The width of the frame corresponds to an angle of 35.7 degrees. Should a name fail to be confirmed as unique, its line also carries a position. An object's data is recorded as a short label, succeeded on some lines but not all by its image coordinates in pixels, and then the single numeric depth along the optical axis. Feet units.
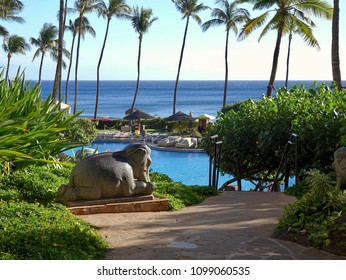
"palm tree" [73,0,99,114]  134.83
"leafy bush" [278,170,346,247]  17.11
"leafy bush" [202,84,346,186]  32.35
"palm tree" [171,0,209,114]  134.21
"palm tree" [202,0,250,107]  135.03
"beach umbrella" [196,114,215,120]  101.47
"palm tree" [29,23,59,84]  157.79
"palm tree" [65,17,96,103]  150.51
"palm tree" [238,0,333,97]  63.36
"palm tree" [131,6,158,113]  142.31
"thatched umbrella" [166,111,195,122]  101.15
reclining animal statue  22.29
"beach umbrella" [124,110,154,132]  103.89
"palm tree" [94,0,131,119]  137.39
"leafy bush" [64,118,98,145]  64.95
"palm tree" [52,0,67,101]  69.77
